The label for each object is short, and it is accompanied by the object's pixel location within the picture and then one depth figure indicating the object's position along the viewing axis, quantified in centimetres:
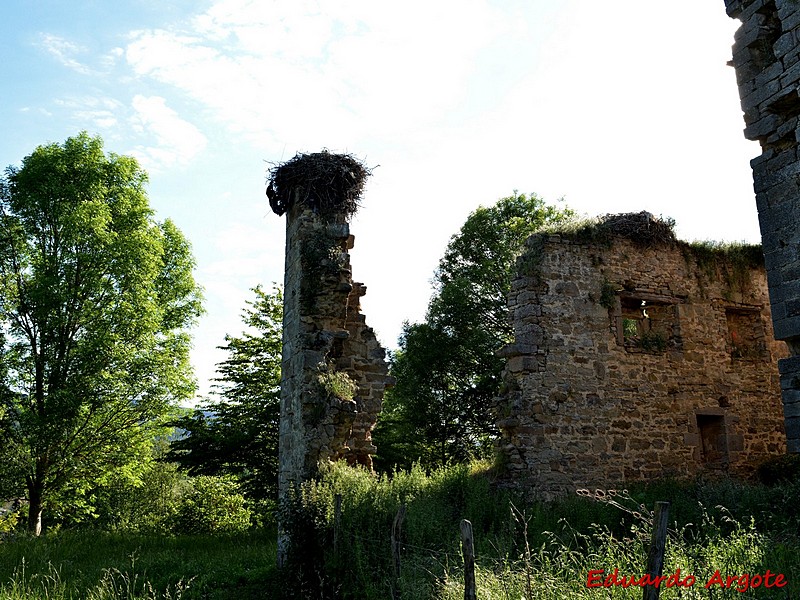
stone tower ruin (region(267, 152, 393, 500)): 1012
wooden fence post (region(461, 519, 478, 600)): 488
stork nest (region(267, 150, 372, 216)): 1138
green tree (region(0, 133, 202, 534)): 1530
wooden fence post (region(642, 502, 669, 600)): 427
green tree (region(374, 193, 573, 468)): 2334
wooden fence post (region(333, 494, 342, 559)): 771
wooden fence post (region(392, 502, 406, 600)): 626
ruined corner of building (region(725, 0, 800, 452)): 730
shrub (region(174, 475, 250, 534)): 2098
